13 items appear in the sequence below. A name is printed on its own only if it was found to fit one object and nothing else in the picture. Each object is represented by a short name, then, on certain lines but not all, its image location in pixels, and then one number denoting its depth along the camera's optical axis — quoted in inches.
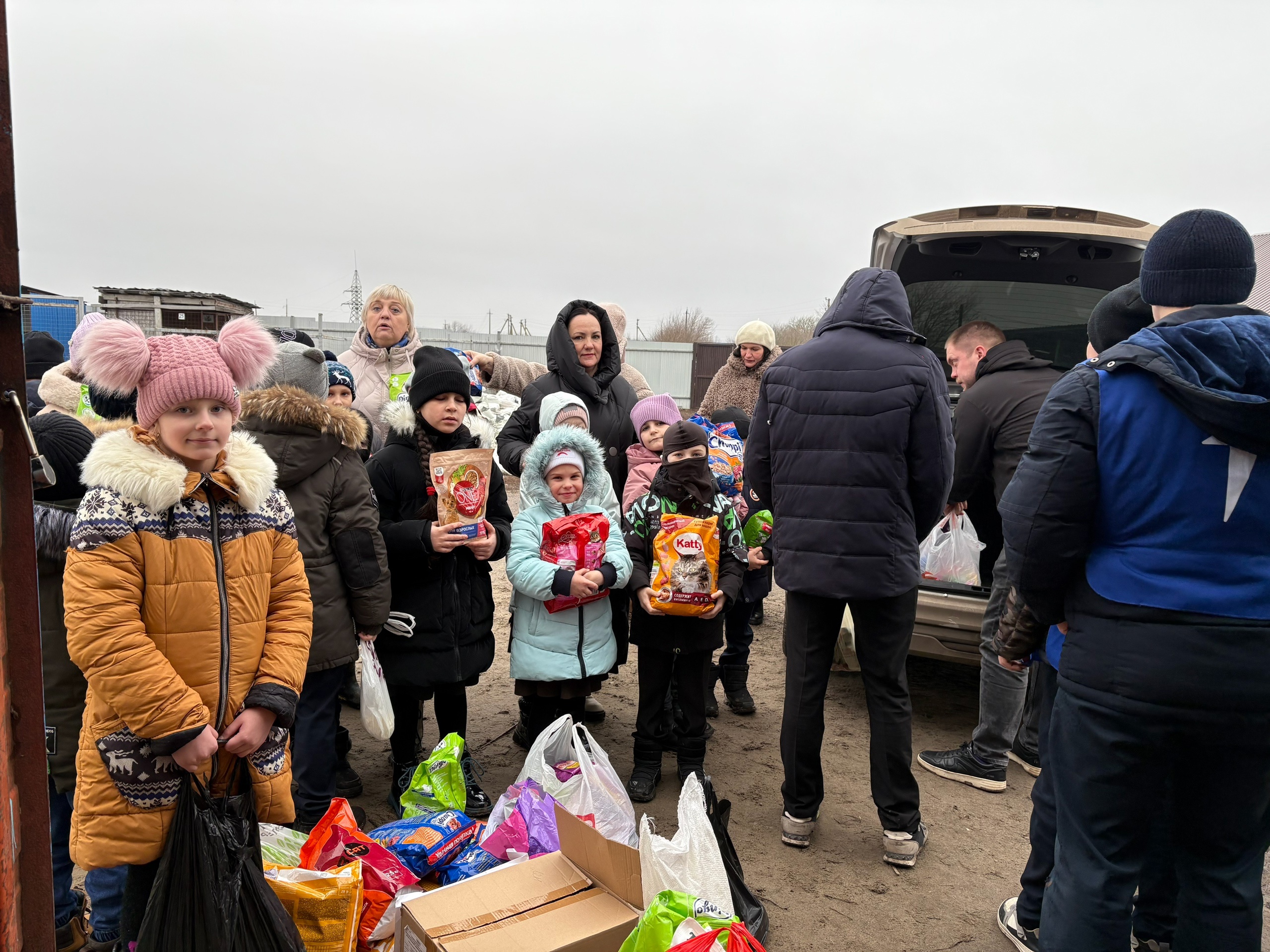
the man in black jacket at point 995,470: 149.6
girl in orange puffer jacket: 78.6
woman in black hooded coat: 167.3
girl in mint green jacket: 138.6
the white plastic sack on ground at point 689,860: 88.3
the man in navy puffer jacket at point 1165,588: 71.8
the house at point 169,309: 522.3
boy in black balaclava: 144.3
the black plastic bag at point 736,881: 102.4
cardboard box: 82.9
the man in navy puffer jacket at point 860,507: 120.6
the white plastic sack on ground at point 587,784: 112.0
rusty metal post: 52.6
